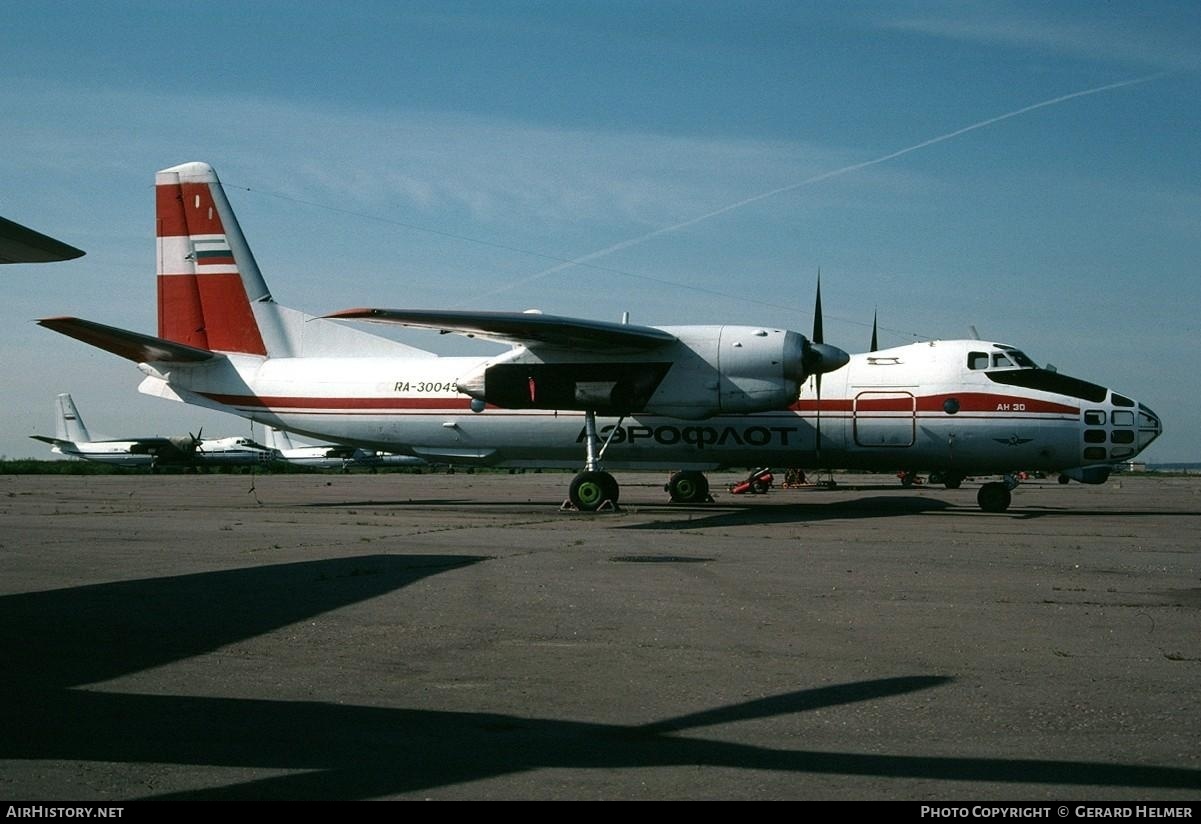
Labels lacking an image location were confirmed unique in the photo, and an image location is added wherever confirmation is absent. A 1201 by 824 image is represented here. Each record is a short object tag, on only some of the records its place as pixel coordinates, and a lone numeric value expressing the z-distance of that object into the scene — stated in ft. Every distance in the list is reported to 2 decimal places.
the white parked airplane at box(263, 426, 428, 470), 246.68
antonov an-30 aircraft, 73.51
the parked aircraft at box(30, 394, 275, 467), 231.30
